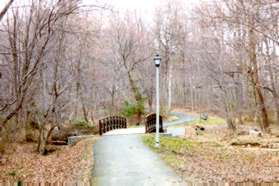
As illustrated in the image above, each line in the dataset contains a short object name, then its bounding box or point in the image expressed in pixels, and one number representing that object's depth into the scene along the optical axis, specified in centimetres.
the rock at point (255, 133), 1798
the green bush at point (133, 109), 3100
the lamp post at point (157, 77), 1375
